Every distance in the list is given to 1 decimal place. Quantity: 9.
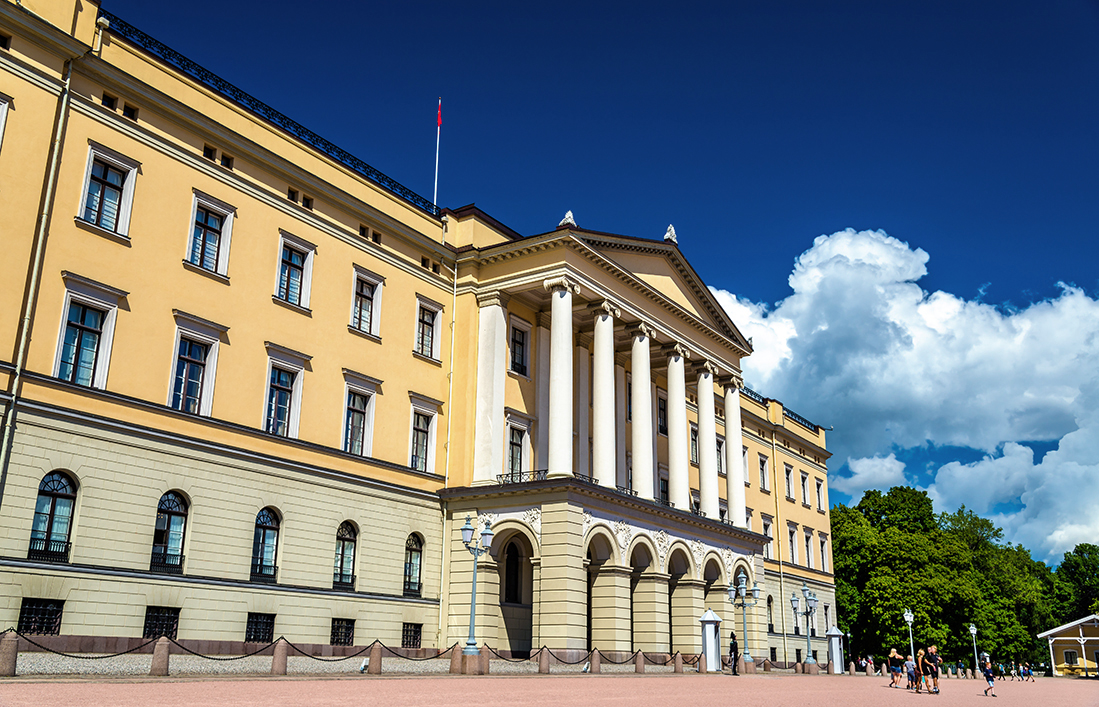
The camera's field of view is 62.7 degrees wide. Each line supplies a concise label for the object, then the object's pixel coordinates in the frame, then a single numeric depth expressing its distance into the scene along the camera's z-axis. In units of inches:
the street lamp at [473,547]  1050.1
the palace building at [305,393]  948.6
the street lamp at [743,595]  1616.6
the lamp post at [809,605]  1814.7
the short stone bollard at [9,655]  677.9
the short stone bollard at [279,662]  864.9
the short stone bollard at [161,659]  797.9
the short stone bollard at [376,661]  970.7
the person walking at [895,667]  1487.0
